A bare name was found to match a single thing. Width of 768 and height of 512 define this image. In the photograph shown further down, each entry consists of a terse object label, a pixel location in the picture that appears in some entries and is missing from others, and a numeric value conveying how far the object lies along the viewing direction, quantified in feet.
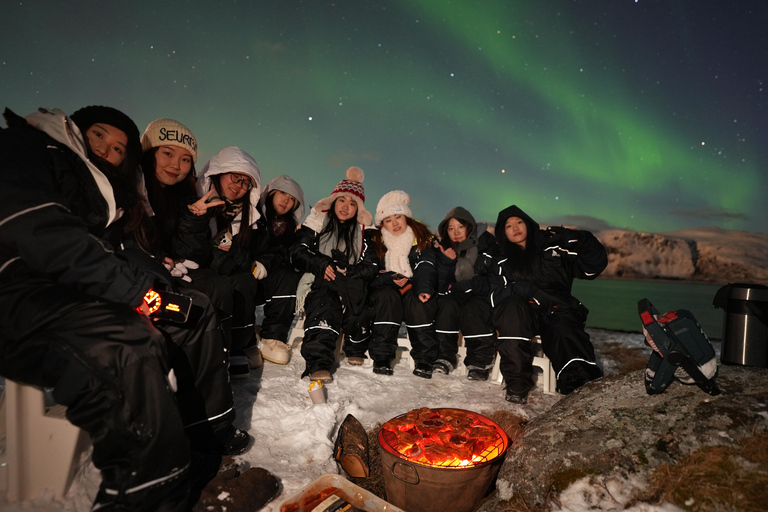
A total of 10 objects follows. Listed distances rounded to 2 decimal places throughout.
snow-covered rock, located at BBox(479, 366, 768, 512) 6.30
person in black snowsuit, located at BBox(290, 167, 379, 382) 13.03
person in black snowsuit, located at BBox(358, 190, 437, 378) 14.03
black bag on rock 7.34
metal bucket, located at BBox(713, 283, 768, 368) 9.46
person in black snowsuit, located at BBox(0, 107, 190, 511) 5.42
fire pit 7.16
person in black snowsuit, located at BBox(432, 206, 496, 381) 13.98
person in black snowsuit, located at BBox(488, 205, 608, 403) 12.26
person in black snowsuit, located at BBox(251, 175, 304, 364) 13.67
